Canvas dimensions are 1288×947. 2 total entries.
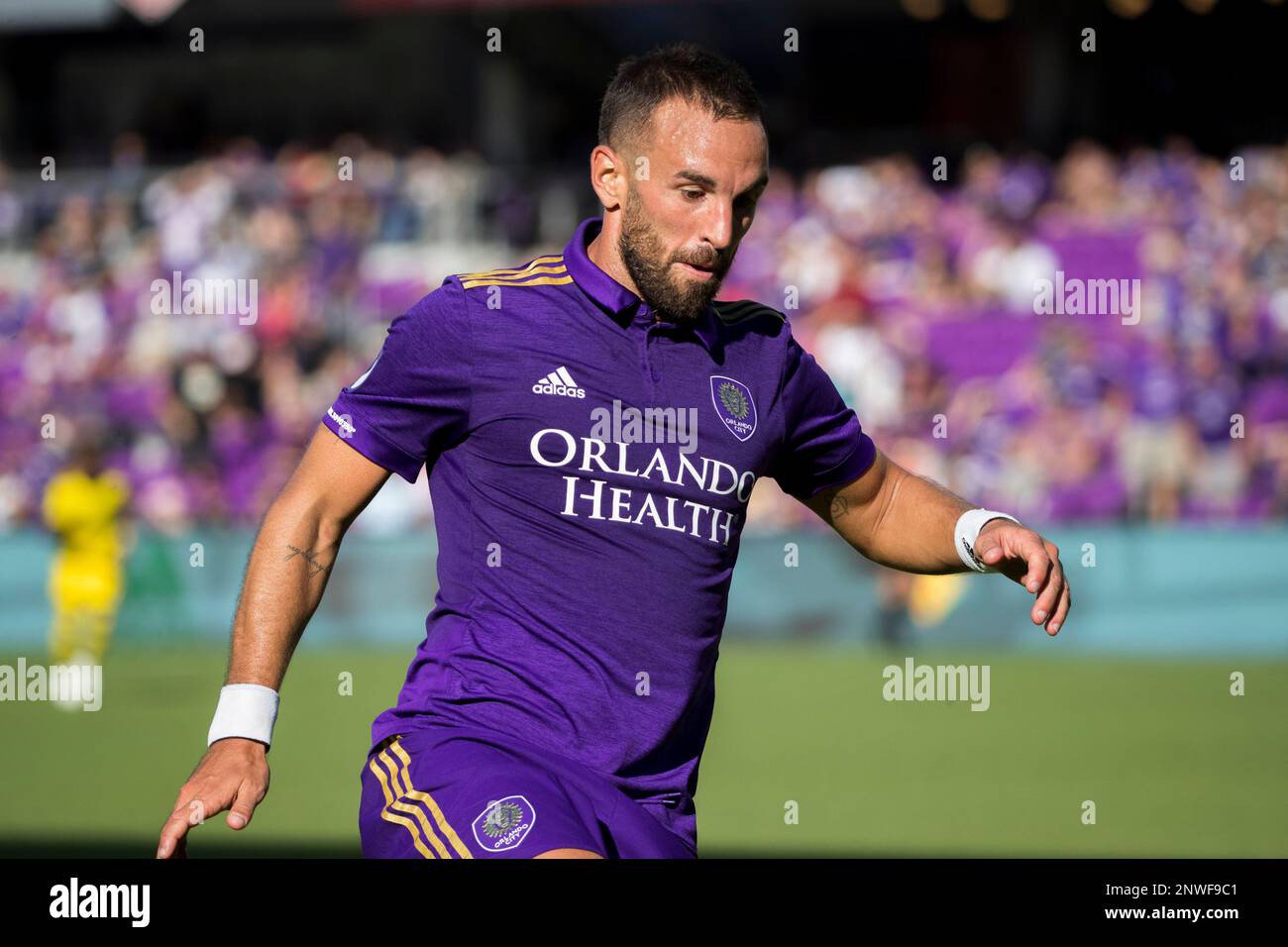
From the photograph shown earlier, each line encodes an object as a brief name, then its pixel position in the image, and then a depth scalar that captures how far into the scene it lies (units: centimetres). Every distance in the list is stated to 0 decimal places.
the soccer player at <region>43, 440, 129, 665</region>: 2764
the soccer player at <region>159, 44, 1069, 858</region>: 652
